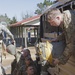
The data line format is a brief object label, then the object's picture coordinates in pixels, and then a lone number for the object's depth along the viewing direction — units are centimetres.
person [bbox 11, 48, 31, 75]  233
